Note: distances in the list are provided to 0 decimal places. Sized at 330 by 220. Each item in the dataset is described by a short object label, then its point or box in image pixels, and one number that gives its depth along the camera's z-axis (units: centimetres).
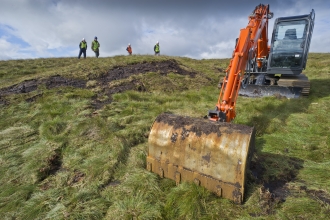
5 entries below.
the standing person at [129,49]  2342
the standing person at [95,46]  1939
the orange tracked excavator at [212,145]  299
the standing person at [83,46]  1897
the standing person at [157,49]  2214
